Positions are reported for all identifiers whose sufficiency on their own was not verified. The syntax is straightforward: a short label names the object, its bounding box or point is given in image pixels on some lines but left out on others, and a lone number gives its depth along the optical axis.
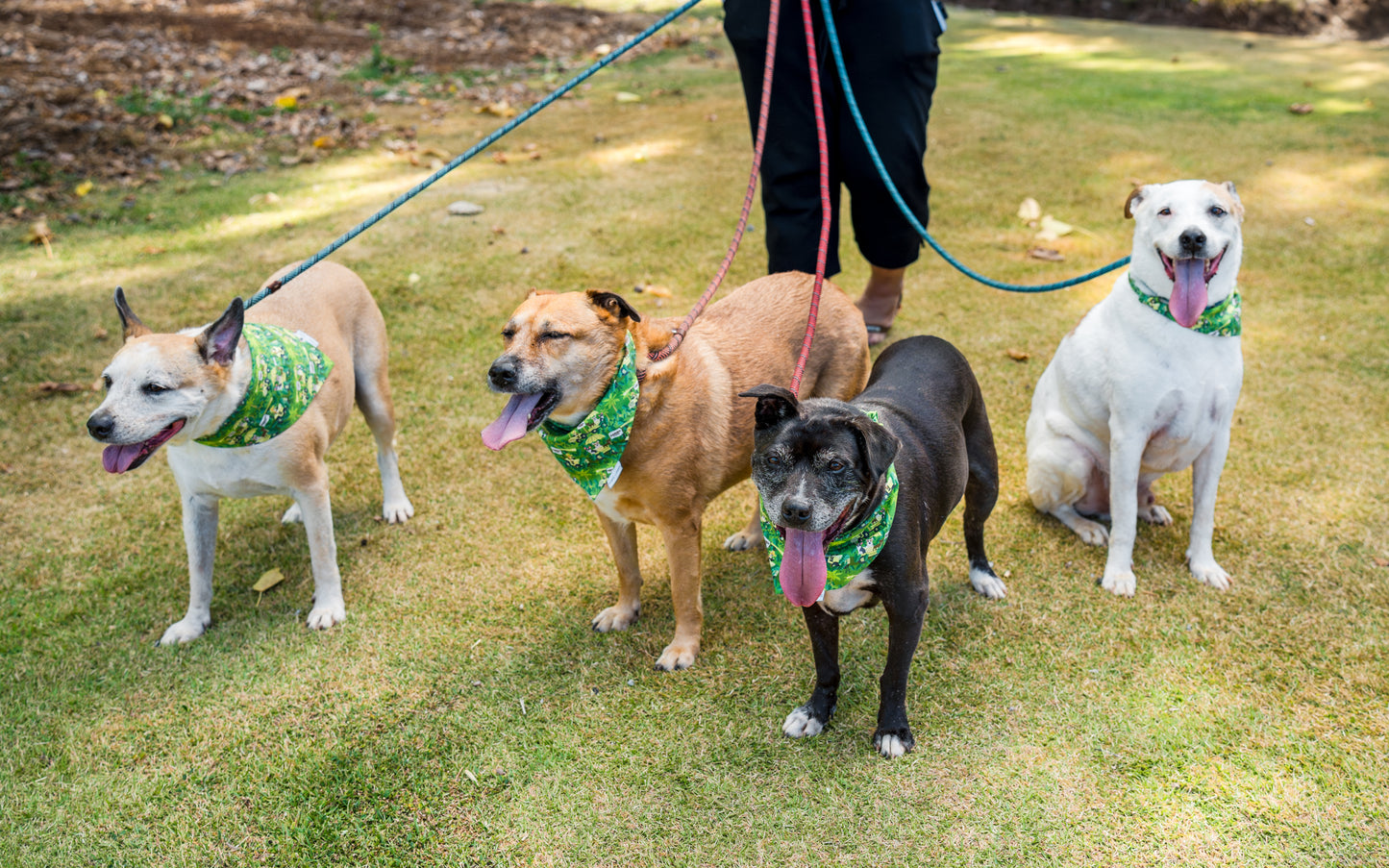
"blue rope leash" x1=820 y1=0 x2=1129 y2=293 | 3.68
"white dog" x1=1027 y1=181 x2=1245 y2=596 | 3.30
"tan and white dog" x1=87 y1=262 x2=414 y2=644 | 3.11
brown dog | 2.98
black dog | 2.44
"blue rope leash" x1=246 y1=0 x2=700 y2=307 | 3.27
